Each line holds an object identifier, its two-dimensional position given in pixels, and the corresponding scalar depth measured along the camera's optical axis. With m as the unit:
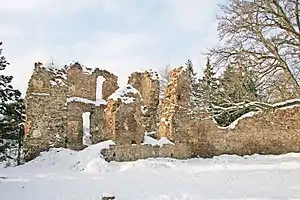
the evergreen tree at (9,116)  22.66
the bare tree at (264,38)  13.78
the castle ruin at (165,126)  18.41
